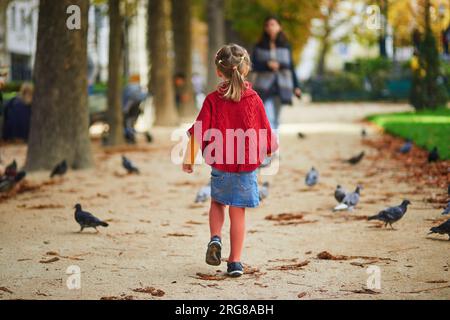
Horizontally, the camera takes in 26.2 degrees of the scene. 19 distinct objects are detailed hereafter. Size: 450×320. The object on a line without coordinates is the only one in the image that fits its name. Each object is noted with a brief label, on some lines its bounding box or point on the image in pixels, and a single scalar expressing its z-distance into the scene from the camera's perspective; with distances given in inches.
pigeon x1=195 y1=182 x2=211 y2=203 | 449.7
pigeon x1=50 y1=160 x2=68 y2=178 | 539.5
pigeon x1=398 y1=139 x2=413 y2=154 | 634.2
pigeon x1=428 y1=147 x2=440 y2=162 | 544.7
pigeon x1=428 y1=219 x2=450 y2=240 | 319.9
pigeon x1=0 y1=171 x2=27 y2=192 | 488.5
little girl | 281.7
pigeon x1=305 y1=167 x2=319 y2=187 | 497.0
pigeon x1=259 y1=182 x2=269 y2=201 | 452.5
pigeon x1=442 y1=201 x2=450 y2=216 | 353.9
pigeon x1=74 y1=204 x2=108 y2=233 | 363.3
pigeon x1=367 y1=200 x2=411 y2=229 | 357.1
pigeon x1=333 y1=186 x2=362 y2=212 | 408.5
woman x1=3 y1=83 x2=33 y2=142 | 818.2
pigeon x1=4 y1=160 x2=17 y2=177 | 507.1
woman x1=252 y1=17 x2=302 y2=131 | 577.0
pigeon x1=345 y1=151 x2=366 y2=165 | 606.9
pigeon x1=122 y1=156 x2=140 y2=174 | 577.9
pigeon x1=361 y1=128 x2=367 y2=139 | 832.2
